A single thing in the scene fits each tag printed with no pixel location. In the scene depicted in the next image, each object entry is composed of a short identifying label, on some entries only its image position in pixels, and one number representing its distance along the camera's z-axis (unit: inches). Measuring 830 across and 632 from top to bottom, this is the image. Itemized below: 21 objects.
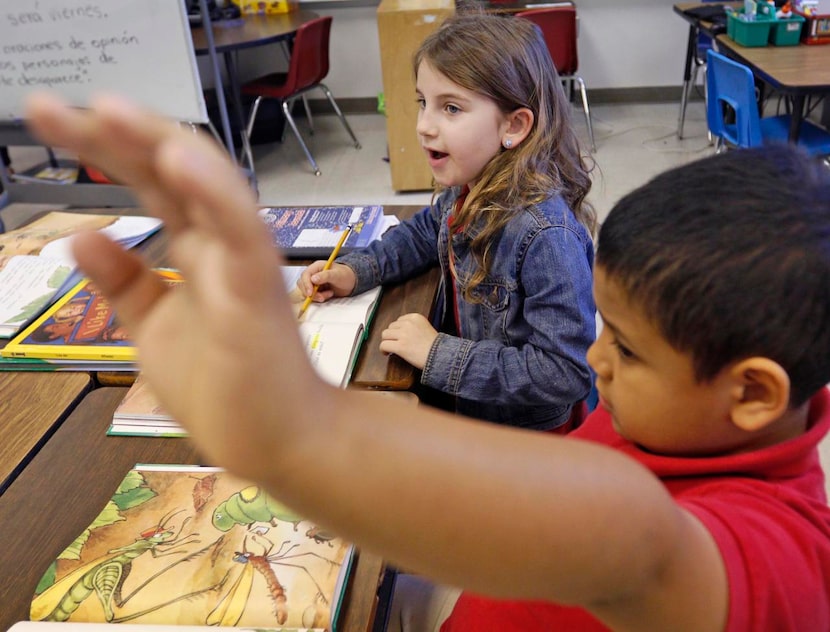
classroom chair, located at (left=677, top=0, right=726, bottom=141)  149.0
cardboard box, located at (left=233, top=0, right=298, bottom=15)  177.3
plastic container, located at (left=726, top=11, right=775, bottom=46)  121.8
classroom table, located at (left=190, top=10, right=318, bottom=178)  146.4
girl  42.5
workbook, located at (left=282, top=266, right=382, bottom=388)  39.8
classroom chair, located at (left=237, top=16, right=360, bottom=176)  151.7
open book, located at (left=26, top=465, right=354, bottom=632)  26.3
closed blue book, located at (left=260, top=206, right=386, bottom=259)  56.0
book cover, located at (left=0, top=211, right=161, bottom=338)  49.2
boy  10.3
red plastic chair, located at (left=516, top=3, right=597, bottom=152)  146.8
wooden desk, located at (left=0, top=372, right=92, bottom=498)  36.3
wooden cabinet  126.1
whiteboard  94.0
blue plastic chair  102.9
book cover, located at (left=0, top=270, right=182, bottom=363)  43.4
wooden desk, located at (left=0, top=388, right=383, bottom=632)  27.9
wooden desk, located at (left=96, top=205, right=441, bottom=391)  40.3
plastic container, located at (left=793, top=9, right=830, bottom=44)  119.6
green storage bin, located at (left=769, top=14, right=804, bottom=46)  120.2
